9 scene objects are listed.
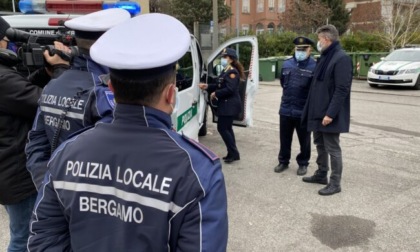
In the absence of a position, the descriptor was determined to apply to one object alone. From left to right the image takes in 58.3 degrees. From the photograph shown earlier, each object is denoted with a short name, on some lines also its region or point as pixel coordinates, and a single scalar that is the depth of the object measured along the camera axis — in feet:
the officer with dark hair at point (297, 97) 15.85
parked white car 44.55
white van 13.80
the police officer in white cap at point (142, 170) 3.45
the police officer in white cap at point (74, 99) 5.68
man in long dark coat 13.57
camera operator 7.07
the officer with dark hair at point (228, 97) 17.76
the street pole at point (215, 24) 41.98
